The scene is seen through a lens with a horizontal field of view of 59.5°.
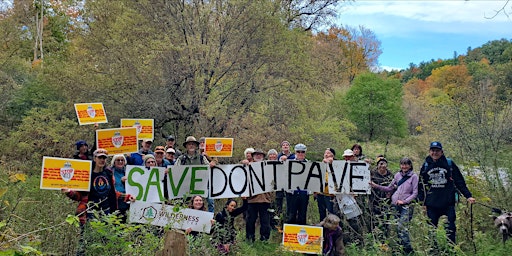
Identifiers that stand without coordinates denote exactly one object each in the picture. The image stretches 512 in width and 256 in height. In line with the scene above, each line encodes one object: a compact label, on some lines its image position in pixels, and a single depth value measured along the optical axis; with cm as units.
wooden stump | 366
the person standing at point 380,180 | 706
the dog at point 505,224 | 582
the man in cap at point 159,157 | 717
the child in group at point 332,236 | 629
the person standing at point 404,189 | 627
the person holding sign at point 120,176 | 645
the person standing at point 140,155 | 787
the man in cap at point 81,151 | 682
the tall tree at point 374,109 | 2898
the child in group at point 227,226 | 609
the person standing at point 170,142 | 854
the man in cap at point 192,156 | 764
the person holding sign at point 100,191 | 582
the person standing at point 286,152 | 817
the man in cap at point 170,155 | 773
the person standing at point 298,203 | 742
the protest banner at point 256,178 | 674
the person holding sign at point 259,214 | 734
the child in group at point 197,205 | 641
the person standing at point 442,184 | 628
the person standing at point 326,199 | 724
